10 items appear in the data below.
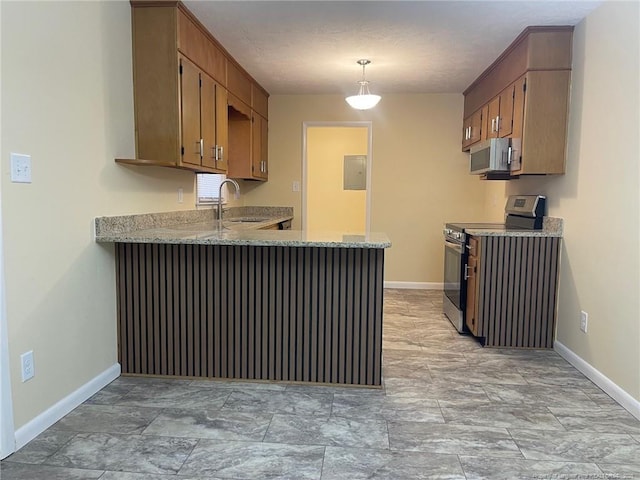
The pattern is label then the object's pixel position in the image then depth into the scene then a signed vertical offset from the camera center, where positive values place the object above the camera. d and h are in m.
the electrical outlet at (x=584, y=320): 2.82 -0.76
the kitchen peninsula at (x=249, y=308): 2.55 -0.66
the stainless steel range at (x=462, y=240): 3.48 -0.34
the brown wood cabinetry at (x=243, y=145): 4.56 +0.55
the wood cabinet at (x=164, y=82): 2.75 +0.72
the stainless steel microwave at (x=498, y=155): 3.43 +0.36
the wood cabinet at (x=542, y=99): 3.11 +0.73
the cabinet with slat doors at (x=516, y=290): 3.22 -0.65
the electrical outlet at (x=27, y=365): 1.94 -0.76
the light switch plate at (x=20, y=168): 1.84 +0.11
